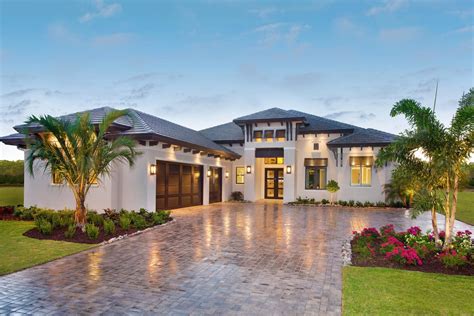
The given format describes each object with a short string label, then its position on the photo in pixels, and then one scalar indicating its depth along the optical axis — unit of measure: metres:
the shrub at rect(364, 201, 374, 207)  17.75
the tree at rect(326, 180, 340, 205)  18.02
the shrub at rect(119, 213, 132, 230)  9.14
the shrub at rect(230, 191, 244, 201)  20.30
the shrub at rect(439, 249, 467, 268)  5.53
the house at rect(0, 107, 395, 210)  12.51
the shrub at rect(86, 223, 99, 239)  7.96
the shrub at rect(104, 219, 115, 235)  8.46
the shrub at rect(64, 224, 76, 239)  8.05
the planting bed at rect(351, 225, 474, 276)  5.59
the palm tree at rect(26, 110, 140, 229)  8.43
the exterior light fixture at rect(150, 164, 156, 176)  12.61
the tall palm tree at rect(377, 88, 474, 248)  6.12
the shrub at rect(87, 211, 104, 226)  9.41
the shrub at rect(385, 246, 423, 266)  5.76
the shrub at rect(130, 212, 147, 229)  9.54
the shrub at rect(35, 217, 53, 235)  8.27
